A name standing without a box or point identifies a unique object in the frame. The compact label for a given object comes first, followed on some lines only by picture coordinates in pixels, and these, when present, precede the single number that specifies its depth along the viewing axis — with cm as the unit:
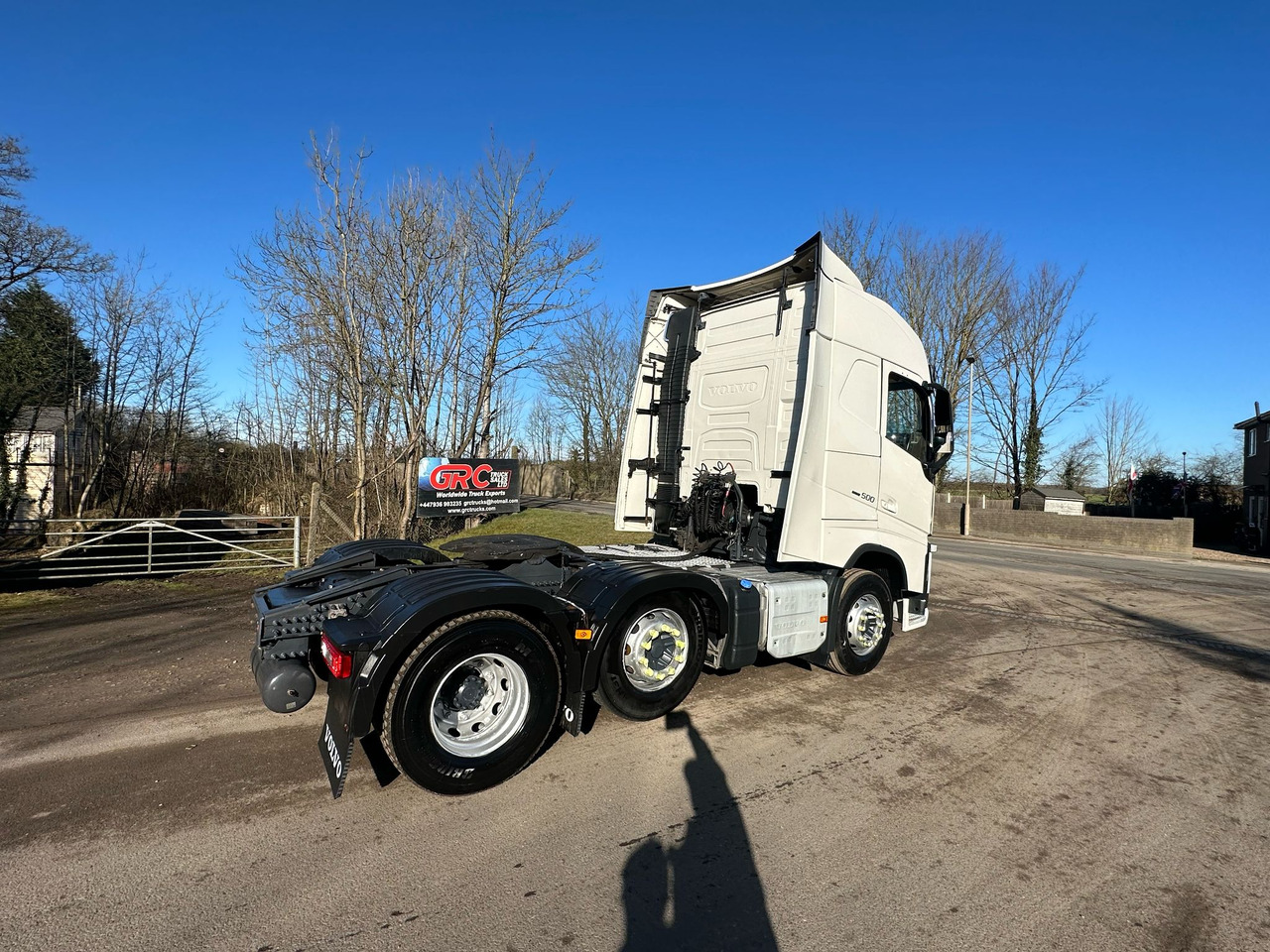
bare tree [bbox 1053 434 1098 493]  4216
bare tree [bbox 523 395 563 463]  5006
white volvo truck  350
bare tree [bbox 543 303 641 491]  4441
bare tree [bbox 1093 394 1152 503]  4125
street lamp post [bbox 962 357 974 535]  2745
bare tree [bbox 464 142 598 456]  1659
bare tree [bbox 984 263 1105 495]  3391
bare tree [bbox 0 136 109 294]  1706
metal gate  973
